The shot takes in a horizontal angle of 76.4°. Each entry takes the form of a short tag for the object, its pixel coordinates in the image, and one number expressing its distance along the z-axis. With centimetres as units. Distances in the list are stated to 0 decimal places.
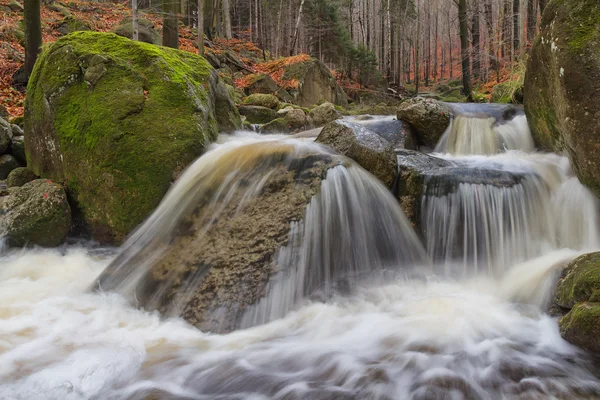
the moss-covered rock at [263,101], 1227
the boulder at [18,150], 713
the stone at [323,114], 1088
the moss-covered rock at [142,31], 1534
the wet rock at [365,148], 475
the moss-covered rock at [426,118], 727
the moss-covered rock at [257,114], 1055
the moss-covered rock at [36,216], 474
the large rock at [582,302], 245
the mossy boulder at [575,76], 376
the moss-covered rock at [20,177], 591
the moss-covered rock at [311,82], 1708
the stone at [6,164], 693
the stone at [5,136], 692
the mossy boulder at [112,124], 479
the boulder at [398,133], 718
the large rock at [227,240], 328
